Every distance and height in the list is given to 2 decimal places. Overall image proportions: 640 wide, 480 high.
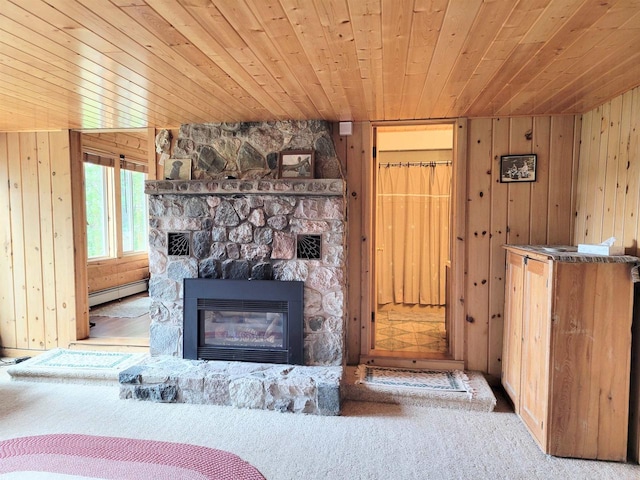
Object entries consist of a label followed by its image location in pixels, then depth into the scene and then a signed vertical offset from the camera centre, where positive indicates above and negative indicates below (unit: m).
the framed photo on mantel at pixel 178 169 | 3.14 +0.42
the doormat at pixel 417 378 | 2.75 -1.25
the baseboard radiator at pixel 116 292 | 4.88 -1.08
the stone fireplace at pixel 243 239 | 2.83 -0.18
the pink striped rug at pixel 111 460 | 1.30 -0.91
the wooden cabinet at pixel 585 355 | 2.05 -0.78
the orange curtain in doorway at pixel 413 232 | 4.84 -0.18
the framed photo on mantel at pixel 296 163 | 2.97 +0.44
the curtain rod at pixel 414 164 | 4.81 +0.72
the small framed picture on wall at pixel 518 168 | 2.89 +0.40
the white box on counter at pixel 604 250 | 2.09 -0.18
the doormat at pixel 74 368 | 3.02 -1.26
